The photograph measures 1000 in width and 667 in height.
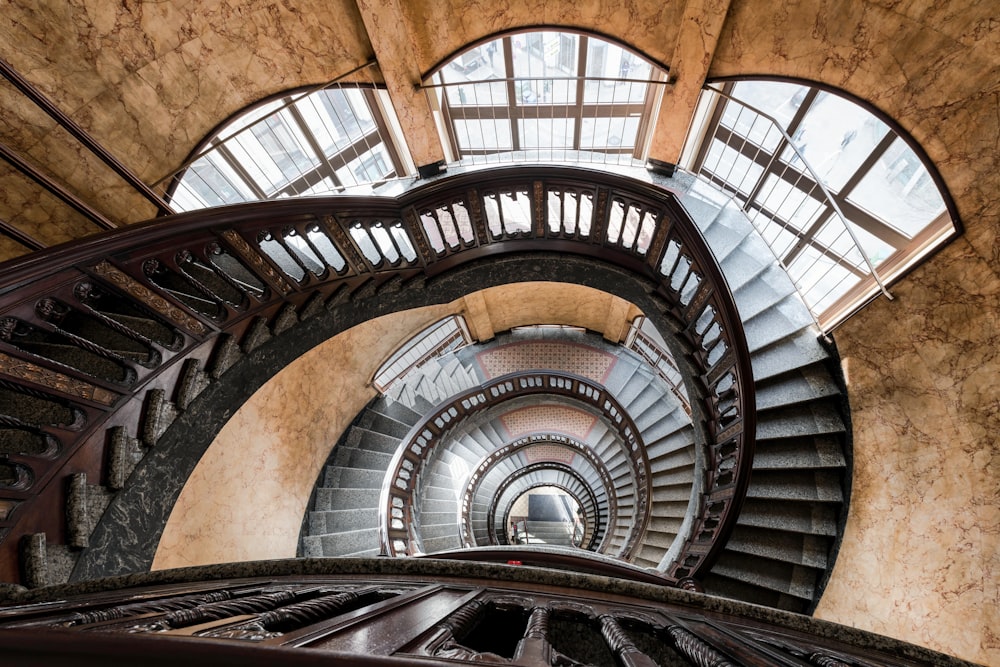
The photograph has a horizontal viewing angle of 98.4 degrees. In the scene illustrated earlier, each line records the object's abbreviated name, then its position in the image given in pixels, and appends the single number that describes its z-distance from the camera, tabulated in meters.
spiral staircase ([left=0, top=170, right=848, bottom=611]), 2.21
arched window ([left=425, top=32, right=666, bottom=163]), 5.13
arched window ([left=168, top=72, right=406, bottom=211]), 4.54
